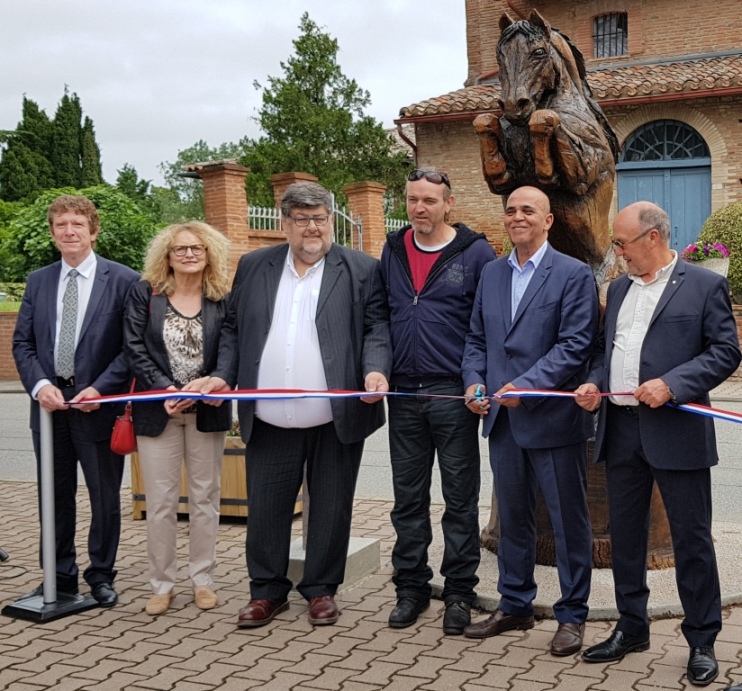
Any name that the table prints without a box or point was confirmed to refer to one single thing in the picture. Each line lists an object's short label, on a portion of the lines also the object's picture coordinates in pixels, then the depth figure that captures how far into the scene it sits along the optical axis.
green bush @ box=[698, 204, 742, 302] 17.23
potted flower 16.39
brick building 22.94
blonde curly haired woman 5.47
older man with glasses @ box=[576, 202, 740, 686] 4.26
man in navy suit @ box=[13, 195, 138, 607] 5.62
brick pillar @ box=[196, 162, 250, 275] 20.22
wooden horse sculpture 5.14
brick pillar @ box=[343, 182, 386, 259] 22.73
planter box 7.59
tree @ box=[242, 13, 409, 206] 28.42
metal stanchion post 5.48
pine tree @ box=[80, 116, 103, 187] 49.84
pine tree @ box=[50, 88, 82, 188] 49.28
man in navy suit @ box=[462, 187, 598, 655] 4.73
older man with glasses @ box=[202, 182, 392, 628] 5.23
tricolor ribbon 4.84
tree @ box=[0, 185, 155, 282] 20.34
